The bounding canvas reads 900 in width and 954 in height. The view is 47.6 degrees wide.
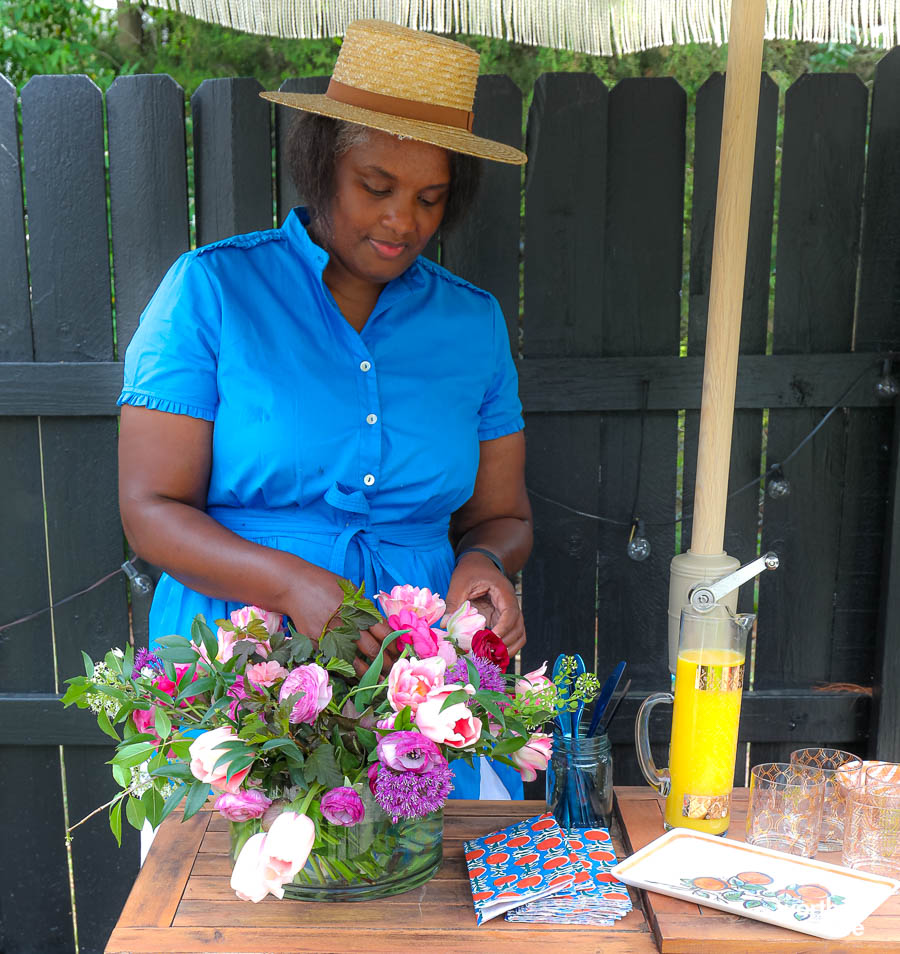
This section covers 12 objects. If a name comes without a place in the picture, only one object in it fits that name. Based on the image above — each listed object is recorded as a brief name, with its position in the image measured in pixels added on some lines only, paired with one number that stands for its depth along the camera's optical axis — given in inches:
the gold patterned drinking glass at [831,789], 54.7
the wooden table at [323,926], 46.0
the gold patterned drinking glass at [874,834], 51.8
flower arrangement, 42.8
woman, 62.8
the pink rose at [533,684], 48.1
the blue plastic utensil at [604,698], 55.2
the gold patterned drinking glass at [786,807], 53.0
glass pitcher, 54.5
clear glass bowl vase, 46.6
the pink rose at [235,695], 44.4
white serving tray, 46.6
